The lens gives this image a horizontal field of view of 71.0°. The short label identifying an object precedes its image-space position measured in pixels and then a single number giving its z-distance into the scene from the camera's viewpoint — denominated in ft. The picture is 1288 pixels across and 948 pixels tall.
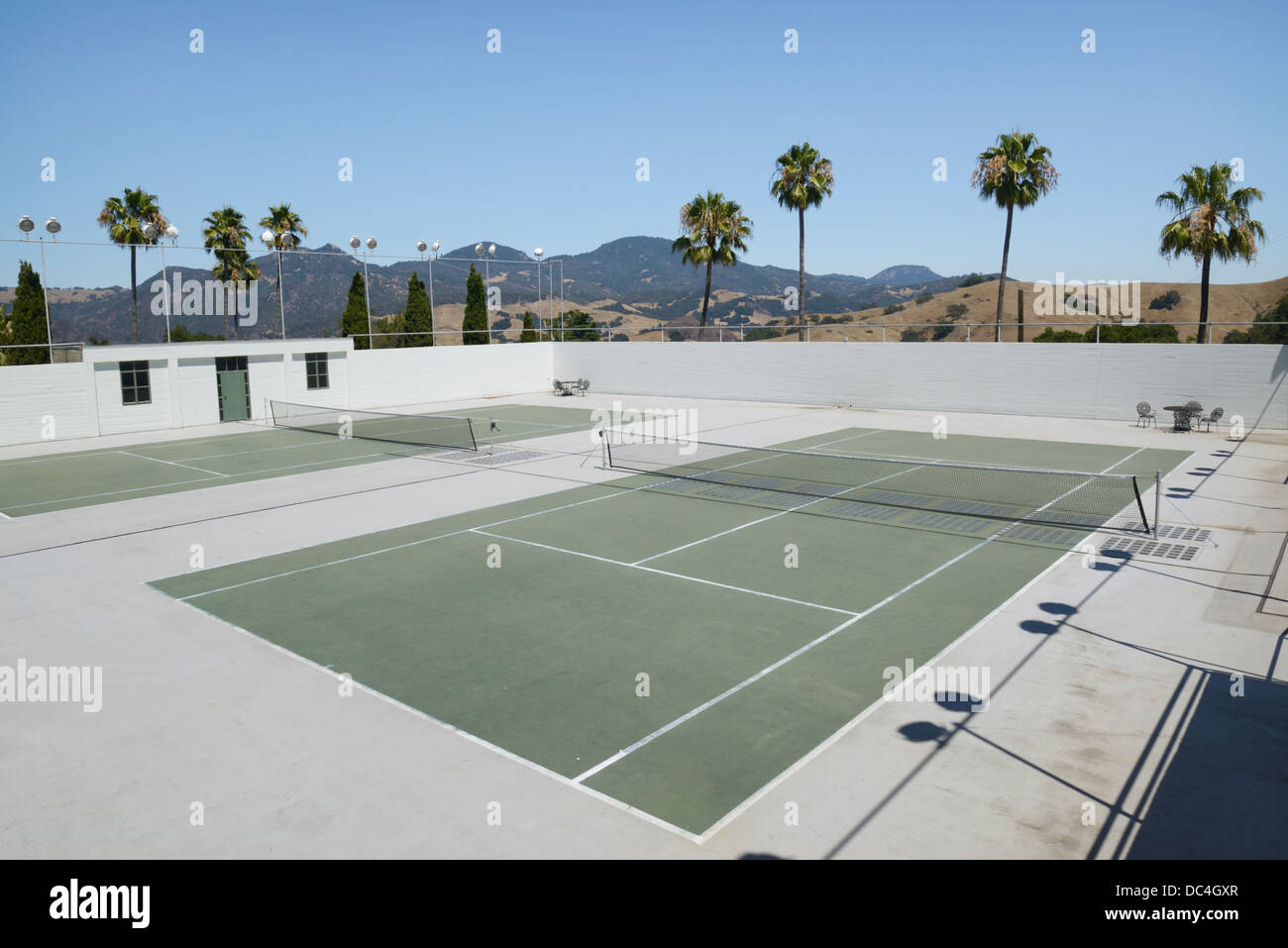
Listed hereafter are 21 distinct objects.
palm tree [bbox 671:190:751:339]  151.94
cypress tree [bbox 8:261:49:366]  94.12
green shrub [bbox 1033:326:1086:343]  122.20
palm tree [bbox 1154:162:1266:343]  110.93
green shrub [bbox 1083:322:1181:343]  108.21
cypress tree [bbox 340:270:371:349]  136.05
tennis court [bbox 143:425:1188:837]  26.68
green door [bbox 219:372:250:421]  106.22
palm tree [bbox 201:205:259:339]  153.79
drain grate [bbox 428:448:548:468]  77.10
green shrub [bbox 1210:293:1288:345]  91.66
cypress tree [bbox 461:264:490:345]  151.84
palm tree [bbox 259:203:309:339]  160.04
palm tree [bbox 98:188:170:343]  144.66
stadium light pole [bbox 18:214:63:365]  89.30
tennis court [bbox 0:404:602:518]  66.74
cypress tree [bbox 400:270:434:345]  152.66
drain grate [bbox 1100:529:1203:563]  44.80
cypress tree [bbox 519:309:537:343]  145.59
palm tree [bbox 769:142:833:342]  141.08
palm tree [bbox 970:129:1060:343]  120.78
